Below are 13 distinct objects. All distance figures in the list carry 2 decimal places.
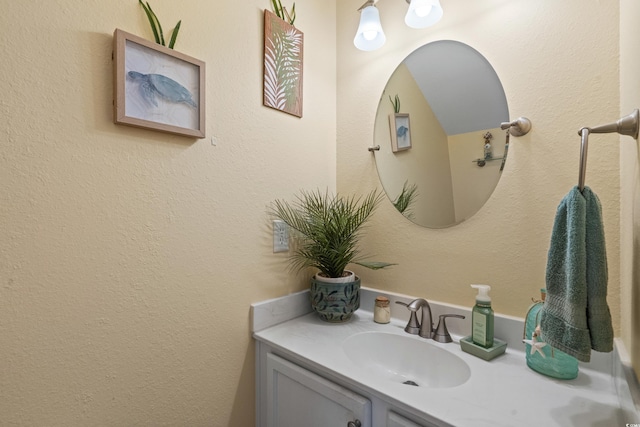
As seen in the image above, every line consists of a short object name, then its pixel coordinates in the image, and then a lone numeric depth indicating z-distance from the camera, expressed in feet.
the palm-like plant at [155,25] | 2.44
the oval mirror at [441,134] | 3.10
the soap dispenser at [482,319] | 2.74
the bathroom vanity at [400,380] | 2.02
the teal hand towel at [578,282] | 1.82
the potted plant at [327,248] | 3.44
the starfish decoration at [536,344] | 2.40
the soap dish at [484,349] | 2.68
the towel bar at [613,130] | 1.83
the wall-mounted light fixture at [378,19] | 3.21
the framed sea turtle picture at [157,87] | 2.27
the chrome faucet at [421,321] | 3.15
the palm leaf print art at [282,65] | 3.37
